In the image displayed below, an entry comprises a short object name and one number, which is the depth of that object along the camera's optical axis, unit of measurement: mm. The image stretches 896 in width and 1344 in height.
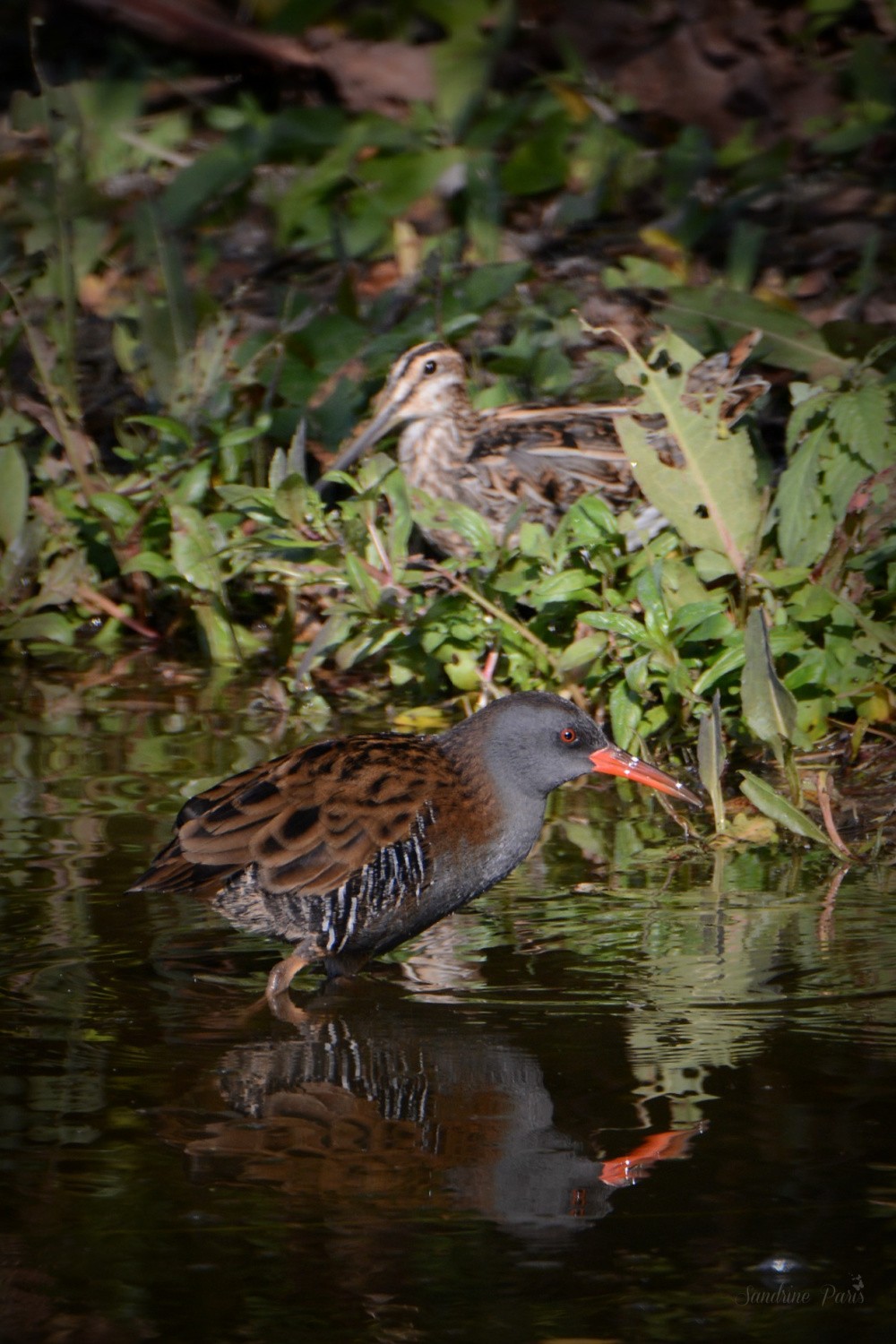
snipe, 13539
